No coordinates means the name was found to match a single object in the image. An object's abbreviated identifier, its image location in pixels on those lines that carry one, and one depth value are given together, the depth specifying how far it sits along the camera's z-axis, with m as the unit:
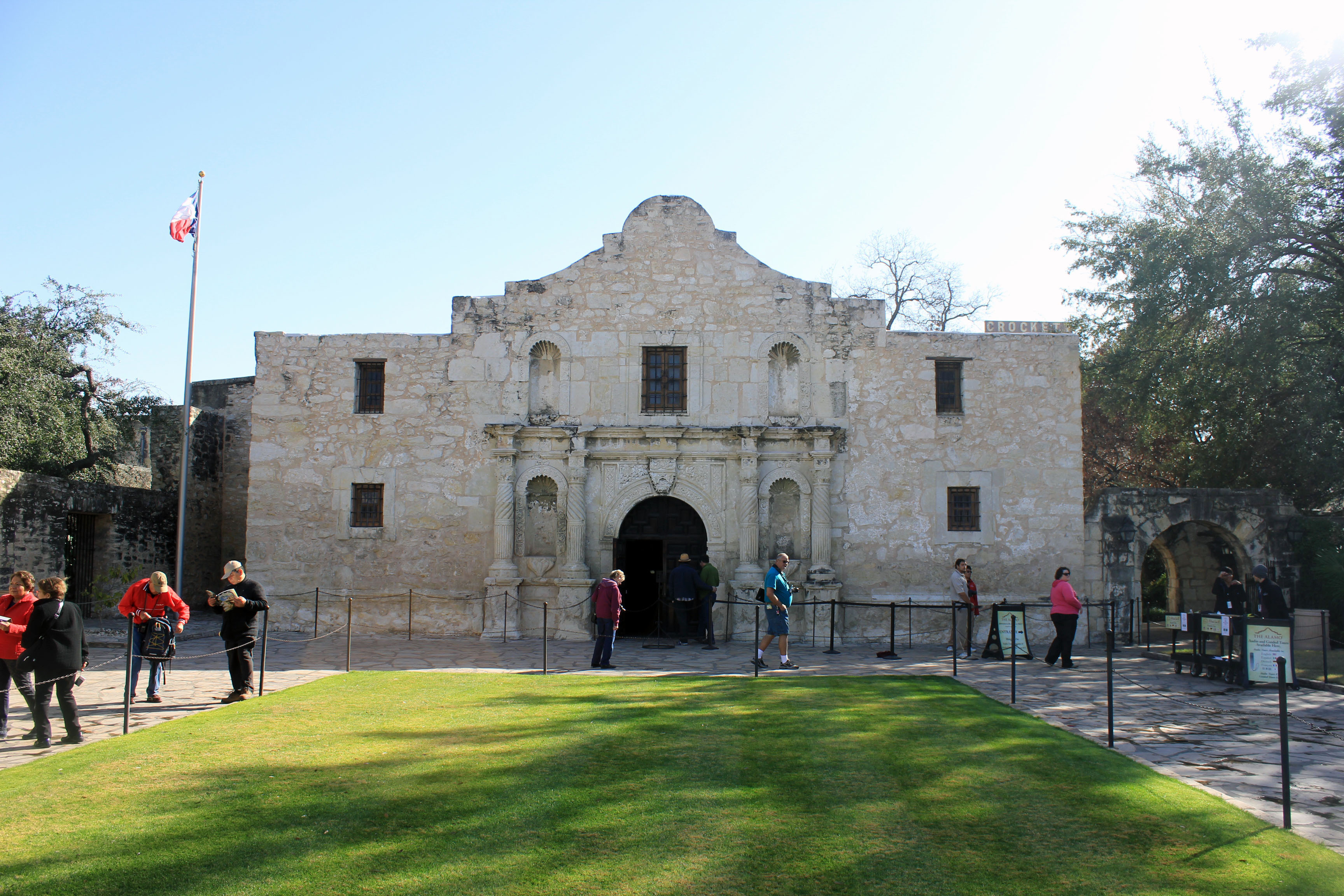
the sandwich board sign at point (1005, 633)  13.34
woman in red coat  8.20
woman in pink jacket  13.35
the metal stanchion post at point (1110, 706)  8.01
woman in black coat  7.98
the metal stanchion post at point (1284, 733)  5.85
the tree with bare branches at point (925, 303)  34.72
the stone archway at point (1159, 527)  17.31
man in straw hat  15.40
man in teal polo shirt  12.88
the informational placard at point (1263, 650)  11.34
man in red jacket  9.78
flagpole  18.02
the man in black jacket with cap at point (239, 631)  10.19
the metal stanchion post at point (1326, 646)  11.41
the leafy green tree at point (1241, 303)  17.50
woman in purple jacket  13.10
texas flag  18.14
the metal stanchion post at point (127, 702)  8.34
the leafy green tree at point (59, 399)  21.17
